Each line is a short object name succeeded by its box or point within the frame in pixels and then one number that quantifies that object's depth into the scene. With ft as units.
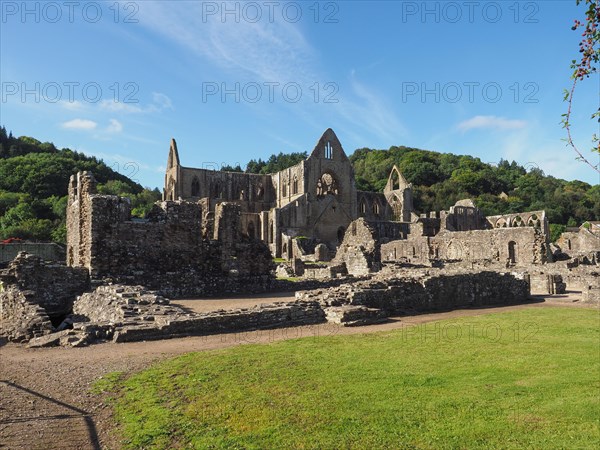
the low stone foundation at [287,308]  33.63
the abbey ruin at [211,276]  37.60
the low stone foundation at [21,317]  34.40
